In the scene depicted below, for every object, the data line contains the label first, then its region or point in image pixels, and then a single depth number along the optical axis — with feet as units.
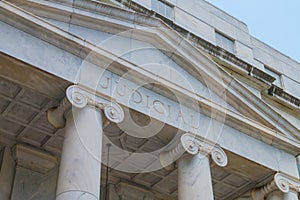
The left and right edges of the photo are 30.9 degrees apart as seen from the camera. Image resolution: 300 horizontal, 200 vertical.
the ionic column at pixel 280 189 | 62.14
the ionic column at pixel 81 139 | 46.09
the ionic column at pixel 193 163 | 54.60
